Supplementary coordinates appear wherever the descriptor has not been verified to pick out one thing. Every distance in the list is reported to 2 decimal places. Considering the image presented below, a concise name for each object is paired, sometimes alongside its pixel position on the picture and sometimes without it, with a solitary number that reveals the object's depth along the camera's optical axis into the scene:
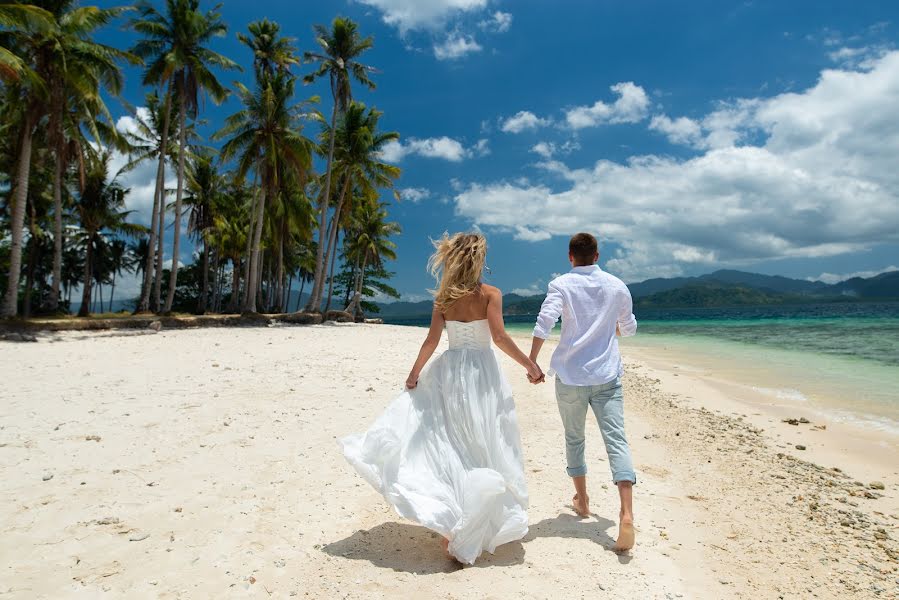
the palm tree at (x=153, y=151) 22.73
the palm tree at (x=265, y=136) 25.39
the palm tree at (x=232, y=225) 35.84
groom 3.54
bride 2.99
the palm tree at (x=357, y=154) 30.73
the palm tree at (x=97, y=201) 27.81
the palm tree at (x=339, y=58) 28.23
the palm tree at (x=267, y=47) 29.17
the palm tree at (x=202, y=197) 34.66
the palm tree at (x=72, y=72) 17.81
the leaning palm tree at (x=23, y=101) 15.03
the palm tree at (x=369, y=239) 41.80
